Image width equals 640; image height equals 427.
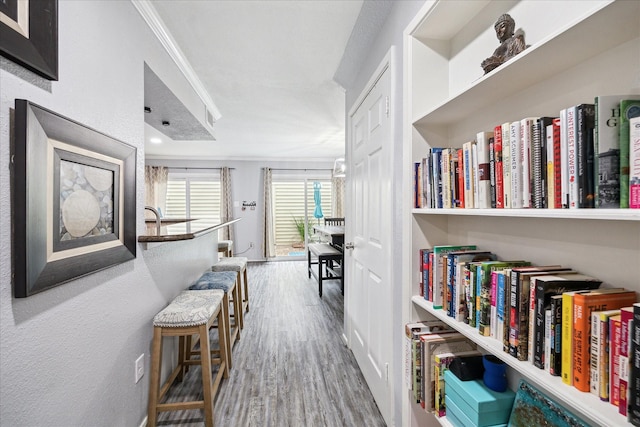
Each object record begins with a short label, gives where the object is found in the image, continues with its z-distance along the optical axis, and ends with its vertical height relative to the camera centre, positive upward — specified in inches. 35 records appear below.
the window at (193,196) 257.8 +17.8
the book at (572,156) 25.2 +5.3
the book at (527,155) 29.7 +6.4
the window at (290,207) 270.7 +7.6
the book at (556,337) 27.2 -12.0
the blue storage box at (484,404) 36.9 -25.4
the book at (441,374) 44.4 -25.5
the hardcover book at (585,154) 24.4 +5.2
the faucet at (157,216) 70.8 -0.3
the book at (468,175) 38.9 +5.5
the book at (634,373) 20.9 -12.1
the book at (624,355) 21.9 -11.1
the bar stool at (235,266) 114.4 -21.2
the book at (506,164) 32.3 +5.8
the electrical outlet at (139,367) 59.5 -32.7
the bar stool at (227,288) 87.5 -23.8
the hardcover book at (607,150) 22.8 +5.3
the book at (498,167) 33.7 +5.7
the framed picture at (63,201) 33.0 +2.1
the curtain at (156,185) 247.3 +27.0
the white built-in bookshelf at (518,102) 25.9 +15.1
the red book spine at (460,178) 40.9 +5.3
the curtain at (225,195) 257.3 +18.5
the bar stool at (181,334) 60.9 -27.5
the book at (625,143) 22.2 +5.6
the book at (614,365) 22.8 -12.5
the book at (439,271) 45.8 -9.3
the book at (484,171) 36.2 +5.7
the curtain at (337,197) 270.7 +17.2
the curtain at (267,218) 262.5 -2.9
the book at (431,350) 45.9 -22.4
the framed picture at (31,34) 30.4 +21.5
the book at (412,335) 48.7 -21.1
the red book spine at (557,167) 26.8 +4.5
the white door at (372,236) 64.1 -6.1
